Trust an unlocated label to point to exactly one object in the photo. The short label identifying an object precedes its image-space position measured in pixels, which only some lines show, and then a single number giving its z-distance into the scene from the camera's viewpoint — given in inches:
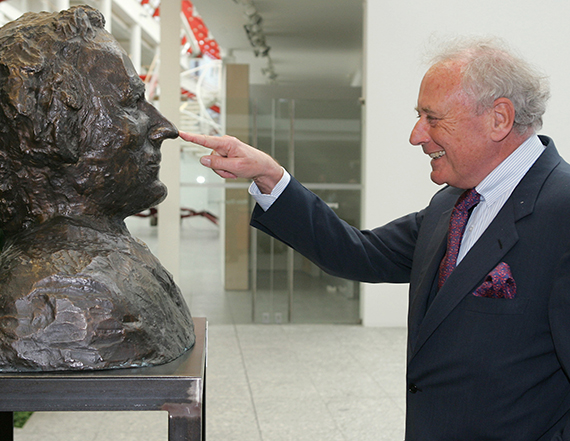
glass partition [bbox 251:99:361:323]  246.8
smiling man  64.7
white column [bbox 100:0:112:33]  505.4
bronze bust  61.9
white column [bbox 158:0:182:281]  243.6
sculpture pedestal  57.9
